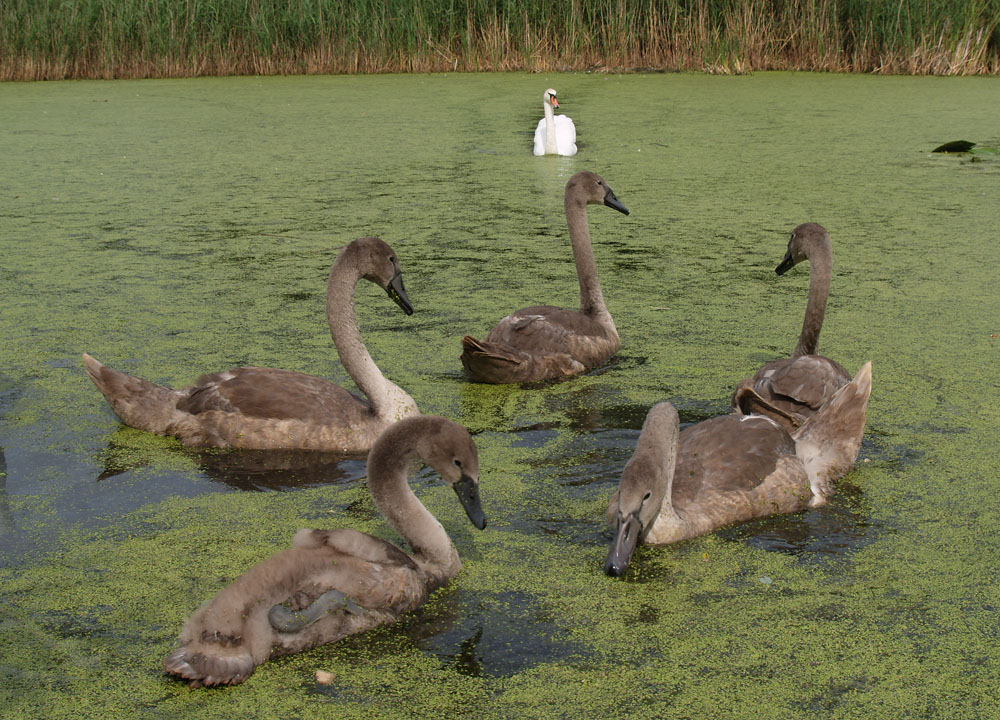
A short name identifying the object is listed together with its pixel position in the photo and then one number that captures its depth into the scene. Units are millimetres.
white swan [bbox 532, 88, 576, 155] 9867
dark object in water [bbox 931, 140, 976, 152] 9227
